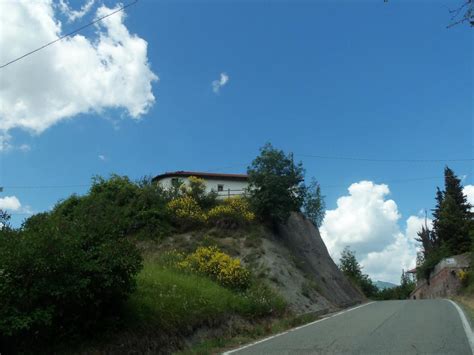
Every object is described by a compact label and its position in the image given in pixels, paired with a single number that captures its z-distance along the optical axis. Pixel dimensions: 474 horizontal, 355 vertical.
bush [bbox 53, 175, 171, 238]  26.59
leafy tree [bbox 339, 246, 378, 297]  61.69
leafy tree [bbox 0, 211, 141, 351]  9.20
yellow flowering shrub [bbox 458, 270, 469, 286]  43.31
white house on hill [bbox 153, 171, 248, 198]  46.48
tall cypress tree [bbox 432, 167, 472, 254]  51.81
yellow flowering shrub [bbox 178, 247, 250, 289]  20.42
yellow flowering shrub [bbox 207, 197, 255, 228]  28.41
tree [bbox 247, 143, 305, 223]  28.95
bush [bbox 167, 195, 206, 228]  27.66
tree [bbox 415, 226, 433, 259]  71.51
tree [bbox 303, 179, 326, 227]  45.00
